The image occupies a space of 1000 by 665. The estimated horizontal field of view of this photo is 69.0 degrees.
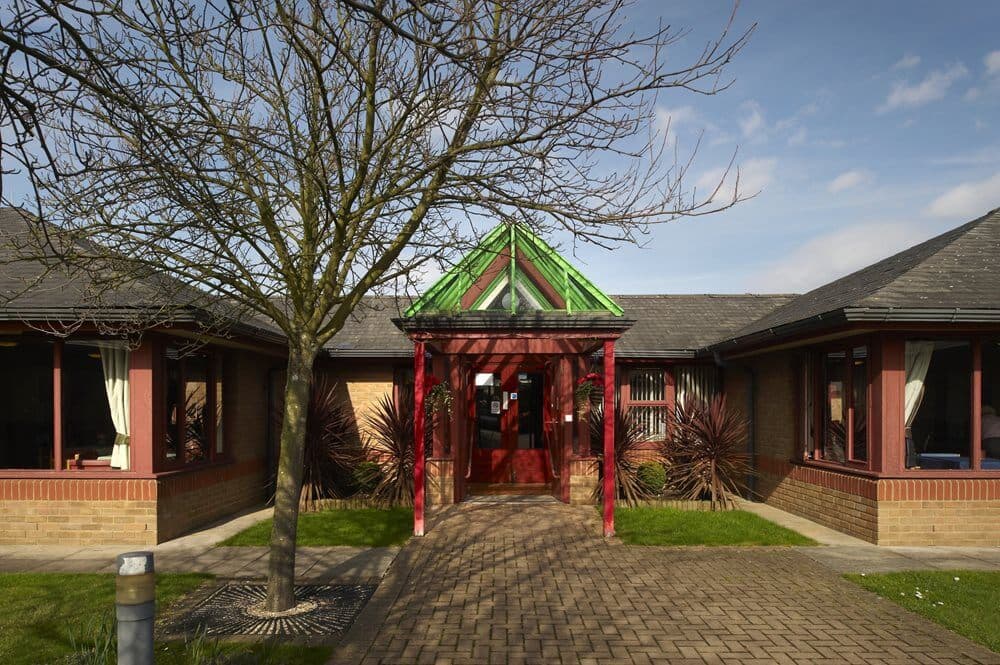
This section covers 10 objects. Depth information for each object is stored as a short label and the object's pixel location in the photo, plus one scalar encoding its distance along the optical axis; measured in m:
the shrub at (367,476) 12.58
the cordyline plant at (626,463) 12.32
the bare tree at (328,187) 5.76
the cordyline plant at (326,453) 12.36
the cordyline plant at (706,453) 12.18
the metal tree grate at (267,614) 6.06
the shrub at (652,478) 12.66
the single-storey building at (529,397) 9.34
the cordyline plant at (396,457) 12.23
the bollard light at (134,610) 3.35
